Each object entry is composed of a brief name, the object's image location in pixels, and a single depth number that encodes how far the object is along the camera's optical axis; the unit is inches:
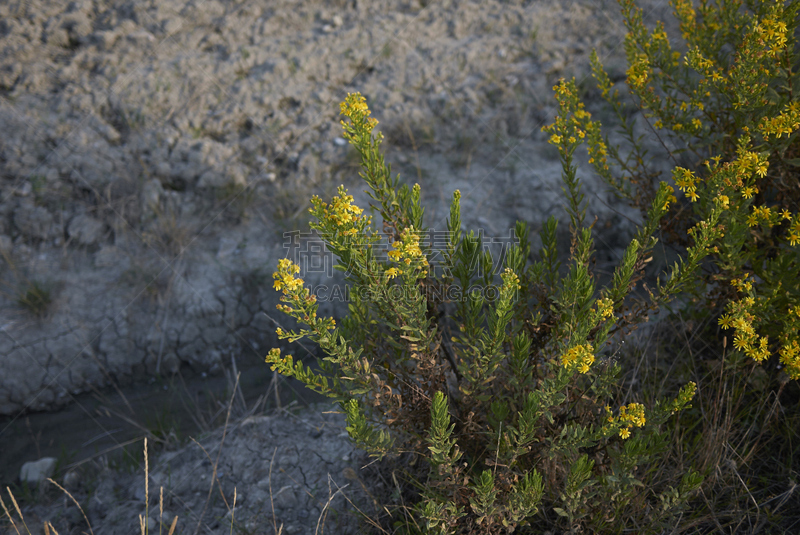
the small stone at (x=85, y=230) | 153.9
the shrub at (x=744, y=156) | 72.6
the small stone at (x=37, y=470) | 119.1
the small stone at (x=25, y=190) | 156.6
